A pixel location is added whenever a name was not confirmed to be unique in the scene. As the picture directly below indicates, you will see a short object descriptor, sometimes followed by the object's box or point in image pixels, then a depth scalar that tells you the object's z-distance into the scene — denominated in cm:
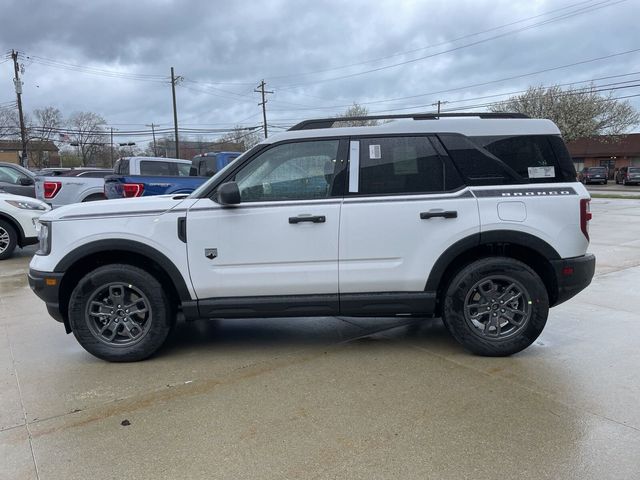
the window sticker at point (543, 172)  406
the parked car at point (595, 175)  4421
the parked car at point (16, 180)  1163
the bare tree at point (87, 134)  6536
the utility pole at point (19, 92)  4022
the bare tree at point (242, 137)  6409
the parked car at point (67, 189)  1098
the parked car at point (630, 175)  4053
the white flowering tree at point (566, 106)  4053
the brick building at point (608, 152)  5459
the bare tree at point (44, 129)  6003
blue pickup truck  960
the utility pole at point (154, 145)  6832
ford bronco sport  400
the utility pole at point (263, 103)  5117
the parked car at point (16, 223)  914
